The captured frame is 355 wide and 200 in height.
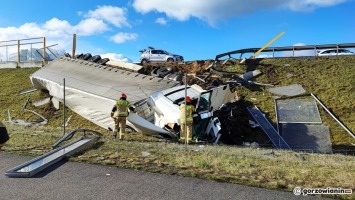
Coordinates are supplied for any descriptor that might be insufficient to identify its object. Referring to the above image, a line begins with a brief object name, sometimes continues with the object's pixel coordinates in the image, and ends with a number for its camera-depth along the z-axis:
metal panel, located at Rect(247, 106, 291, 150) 13.49
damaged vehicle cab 12.42
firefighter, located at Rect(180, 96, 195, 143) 11.53
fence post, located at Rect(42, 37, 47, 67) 27.48
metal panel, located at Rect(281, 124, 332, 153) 13.26
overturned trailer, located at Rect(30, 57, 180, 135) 13.92
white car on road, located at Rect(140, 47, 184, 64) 31.95
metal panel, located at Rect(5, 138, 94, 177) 6.04
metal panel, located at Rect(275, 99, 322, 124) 15.07
